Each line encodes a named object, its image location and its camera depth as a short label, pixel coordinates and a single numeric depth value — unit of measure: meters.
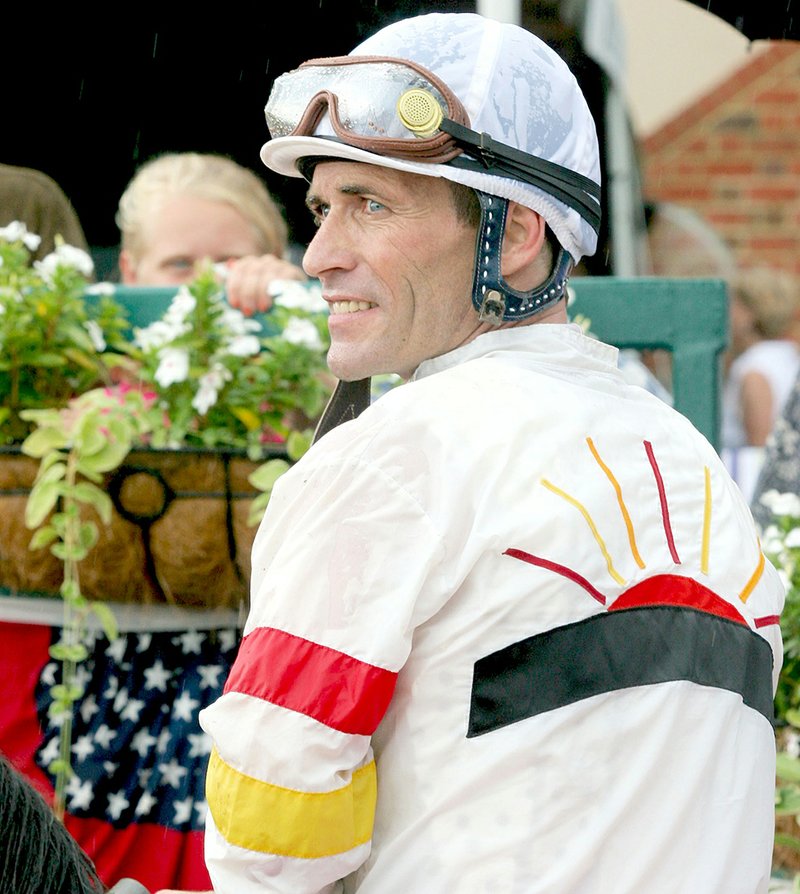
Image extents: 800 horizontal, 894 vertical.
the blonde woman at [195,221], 7.23
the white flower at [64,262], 5.88
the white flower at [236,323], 5.71
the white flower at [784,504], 5.75
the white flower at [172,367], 5.48
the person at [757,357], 12.02
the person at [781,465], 6.64
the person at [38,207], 7.25
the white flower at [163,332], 5.61
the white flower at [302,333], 5.62
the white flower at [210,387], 5.48
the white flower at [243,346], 5.62
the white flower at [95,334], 5.84
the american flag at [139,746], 5.48
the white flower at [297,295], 5.71
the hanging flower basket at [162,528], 5.25
